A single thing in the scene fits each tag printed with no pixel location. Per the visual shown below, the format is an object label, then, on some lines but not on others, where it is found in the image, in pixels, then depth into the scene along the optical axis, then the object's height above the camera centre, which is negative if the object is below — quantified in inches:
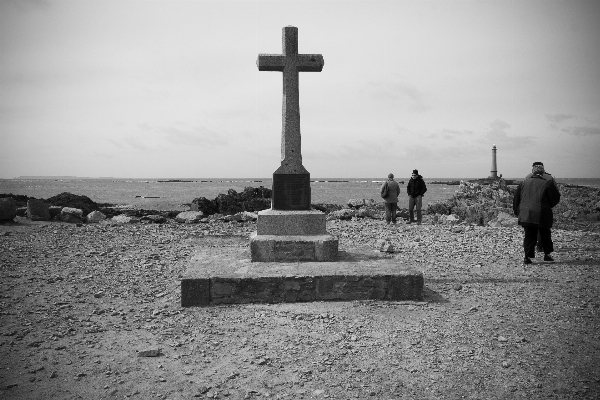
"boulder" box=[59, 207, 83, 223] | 660.1 -43.3
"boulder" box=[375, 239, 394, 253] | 389.7 -56.5
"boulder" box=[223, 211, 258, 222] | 708.0 -51.6
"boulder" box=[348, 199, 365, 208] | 992.6 -44.0
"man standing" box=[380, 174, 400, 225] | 611.2 -15.4
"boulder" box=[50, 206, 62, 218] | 664.4 -37.4
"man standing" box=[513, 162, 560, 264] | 325.4 -17.8
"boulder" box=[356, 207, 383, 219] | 765.9 -52.2
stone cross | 308.0 +59.9
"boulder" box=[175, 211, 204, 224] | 713.1 -52.6
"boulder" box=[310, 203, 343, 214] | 960.9 -52.1
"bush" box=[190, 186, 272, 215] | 934.5 -41.8
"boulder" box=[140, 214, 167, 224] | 691.4 -52.7
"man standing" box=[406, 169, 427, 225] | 592.1 -4.6
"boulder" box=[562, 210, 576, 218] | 679.7 -48.1
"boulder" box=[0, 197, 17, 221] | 569.1 -29.3
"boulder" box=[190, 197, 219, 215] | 927.0 -44.9
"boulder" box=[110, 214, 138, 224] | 670.8 -51.9
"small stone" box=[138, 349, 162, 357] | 171.9 -64.7
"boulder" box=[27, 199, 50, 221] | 630.5 -35.1
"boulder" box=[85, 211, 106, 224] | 691.4 -49.2
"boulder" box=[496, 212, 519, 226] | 574.3 -48.0
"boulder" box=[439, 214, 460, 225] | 652.1 -53.2
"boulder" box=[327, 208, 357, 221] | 738.2 -51.4
